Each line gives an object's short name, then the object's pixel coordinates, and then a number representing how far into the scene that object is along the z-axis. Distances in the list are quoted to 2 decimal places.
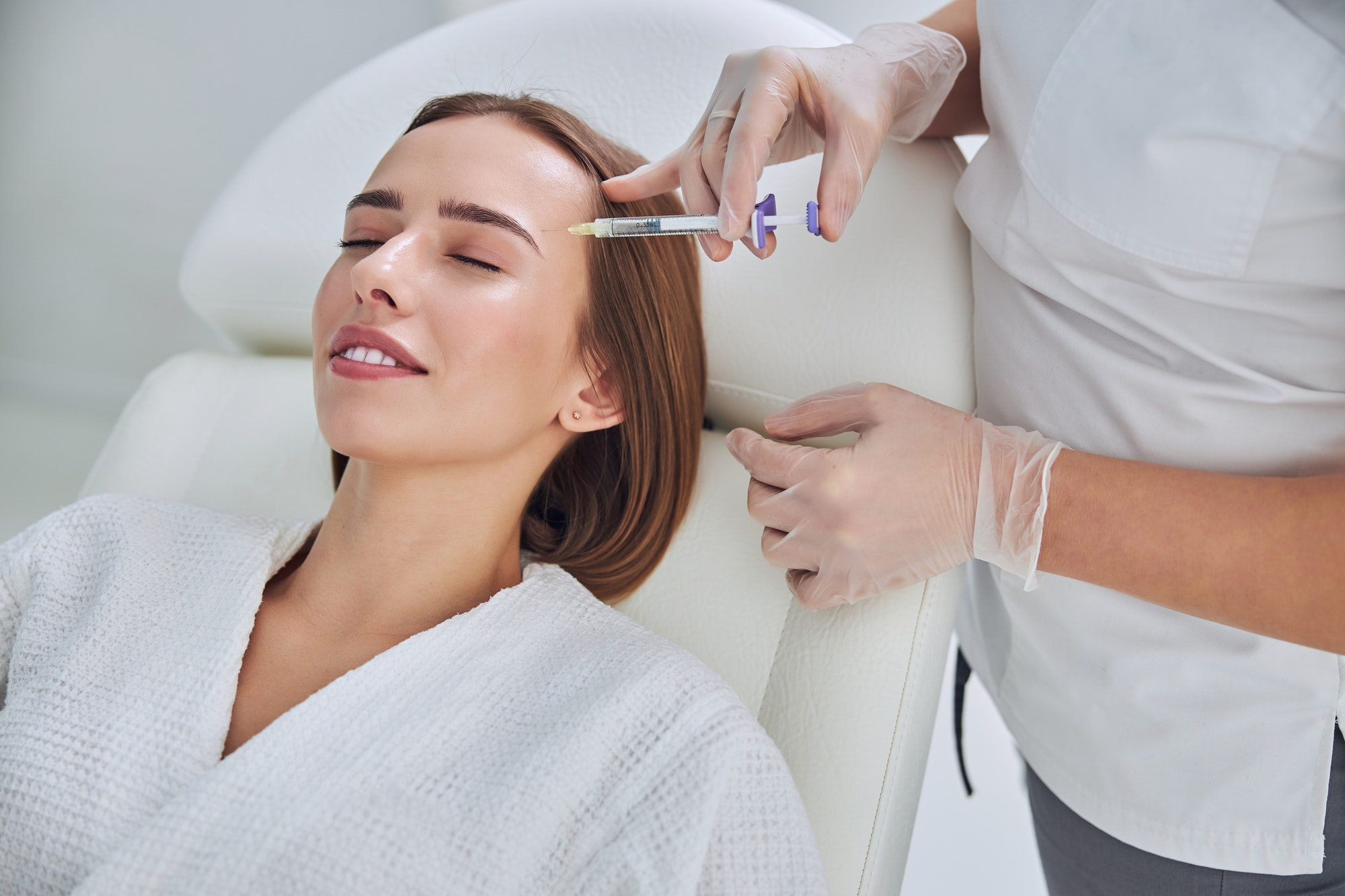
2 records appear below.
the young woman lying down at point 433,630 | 0.90
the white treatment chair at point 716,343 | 1.15
